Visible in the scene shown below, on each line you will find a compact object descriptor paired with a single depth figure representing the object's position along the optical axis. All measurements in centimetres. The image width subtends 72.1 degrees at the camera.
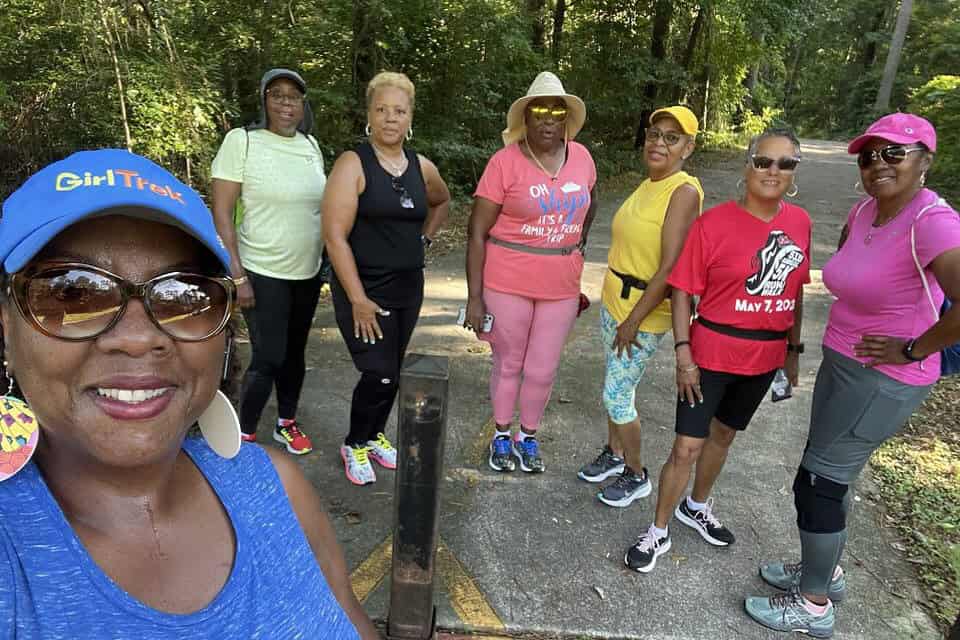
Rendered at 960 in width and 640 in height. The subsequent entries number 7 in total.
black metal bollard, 229
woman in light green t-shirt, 323
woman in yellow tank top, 310
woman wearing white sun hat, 343
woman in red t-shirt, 277
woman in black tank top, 316
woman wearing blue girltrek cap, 96
